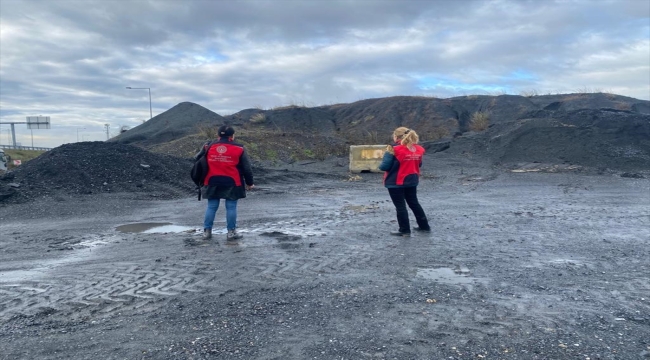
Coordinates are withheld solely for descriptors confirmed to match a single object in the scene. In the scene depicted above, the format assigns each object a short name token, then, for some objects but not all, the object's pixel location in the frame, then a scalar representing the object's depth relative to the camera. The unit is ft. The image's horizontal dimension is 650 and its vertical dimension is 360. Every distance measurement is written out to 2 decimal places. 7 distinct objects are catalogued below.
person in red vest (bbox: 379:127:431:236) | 29.17
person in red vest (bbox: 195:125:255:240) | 27.89
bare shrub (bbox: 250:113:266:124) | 139.48
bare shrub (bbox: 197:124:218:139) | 97.02
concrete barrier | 72.28
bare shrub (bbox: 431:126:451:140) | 121.93
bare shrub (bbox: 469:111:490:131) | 113.70
